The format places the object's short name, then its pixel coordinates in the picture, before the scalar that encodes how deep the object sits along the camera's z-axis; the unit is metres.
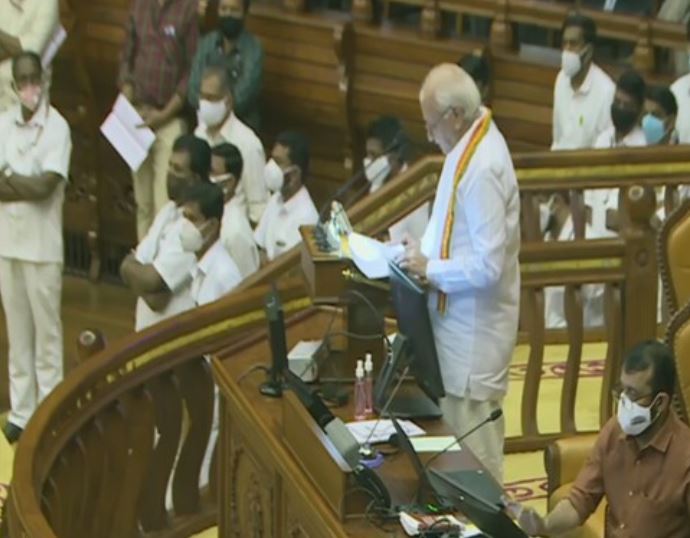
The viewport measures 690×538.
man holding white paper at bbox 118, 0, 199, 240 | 17.86
